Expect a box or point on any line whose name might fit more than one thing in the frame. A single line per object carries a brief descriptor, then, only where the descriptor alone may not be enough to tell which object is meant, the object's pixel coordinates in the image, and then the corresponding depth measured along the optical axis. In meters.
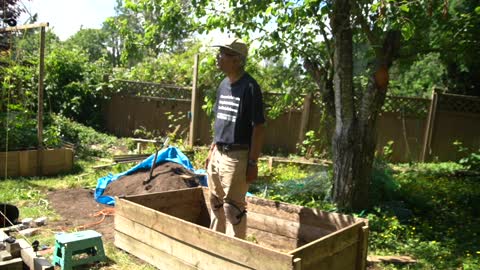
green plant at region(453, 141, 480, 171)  7.13
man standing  3.43
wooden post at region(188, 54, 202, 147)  9.07
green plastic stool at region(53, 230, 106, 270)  3.45
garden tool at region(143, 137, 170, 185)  6.03
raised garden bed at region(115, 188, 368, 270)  2.88
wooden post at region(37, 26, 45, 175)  7.03
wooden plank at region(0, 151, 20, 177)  6.70
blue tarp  5.85
